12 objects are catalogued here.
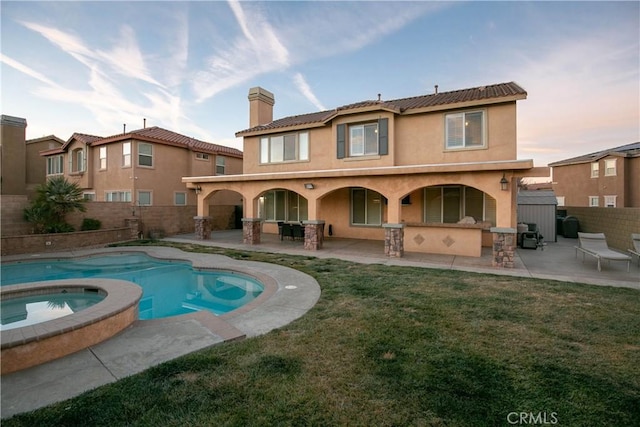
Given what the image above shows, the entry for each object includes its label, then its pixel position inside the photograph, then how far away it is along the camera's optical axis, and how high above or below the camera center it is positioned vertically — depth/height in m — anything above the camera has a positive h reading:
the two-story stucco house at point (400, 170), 11.37 +1.69
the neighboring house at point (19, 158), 23.66 +4.64
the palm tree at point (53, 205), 13.82 +0.38
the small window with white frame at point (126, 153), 19.27 +3.85
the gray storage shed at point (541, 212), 16.77 +0.04
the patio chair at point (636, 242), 10.33 -1.02
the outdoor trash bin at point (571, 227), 18.42 -0.88
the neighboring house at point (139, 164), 19.34 +3.49
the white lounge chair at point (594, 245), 10.05 -1.19
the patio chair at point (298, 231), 15.55 -0.94
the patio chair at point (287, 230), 15.93 -0.92
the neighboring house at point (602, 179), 26.19 +3.24
